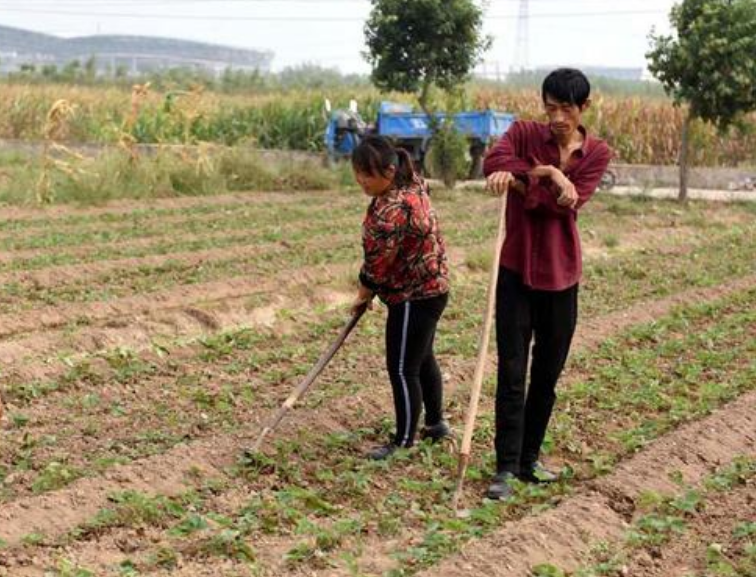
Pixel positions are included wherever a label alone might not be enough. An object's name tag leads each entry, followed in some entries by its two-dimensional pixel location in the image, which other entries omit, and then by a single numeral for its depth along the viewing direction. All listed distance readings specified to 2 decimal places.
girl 6.35
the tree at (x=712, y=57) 19.75
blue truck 23.95
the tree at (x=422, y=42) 21.92
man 5.79
